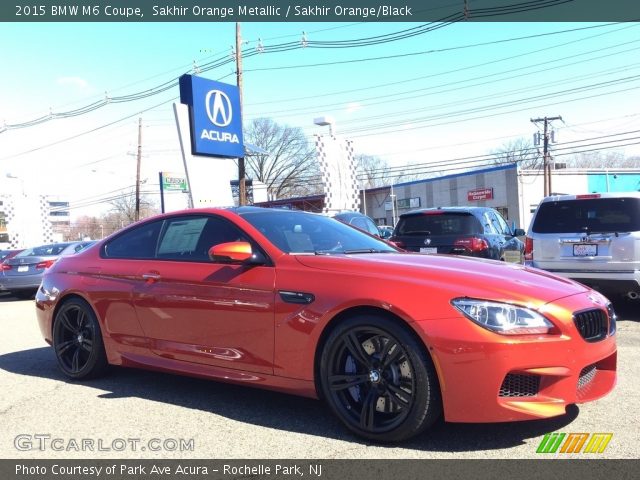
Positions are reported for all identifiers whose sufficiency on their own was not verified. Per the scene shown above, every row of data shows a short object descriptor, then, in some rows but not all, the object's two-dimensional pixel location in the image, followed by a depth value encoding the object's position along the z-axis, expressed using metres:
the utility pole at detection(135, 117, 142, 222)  40.16
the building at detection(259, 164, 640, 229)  44.91
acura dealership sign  15.47
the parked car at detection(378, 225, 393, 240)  15.66
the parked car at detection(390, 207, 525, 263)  8.55
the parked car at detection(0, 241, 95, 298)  13.56
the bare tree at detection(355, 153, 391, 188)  81.79
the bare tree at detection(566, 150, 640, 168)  68.27
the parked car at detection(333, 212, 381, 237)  14.04
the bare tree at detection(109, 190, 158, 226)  89.74
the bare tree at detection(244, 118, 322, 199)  71.50
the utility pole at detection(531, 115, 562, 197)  42.73
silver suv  6.89
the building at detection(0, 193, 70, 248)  37.12
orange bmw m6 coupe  3.09
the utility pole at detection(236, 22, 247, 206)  20.87
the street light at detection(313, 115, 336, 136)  21.83
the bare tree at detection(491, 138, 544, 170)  64.56
